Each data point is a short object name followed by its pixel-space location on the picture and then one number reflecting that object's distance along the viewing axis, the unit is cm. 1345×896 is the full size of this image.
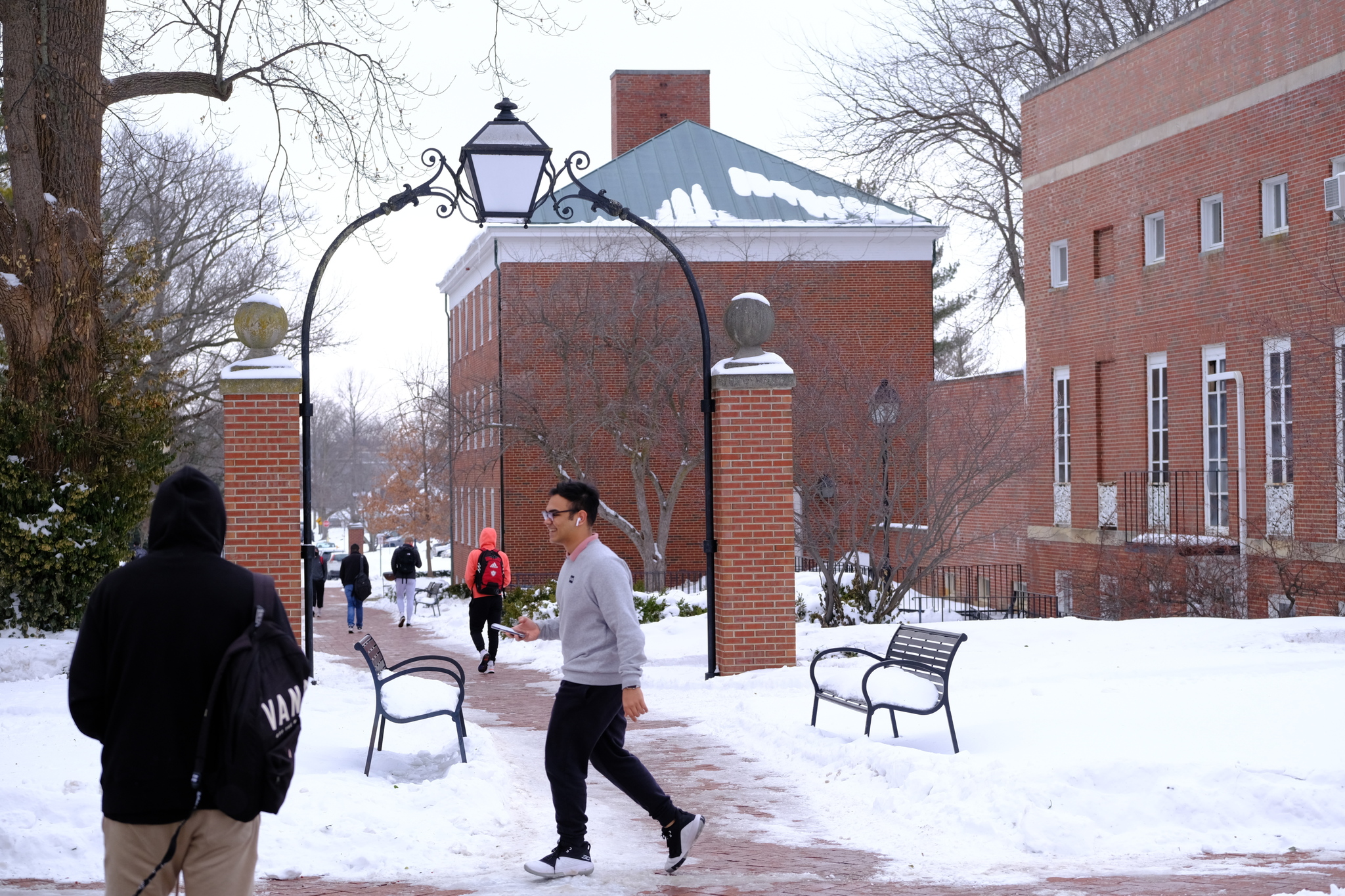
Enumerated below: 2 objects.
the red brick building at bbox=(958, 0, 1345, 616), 2020
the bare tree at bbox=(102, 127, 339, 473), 3300
